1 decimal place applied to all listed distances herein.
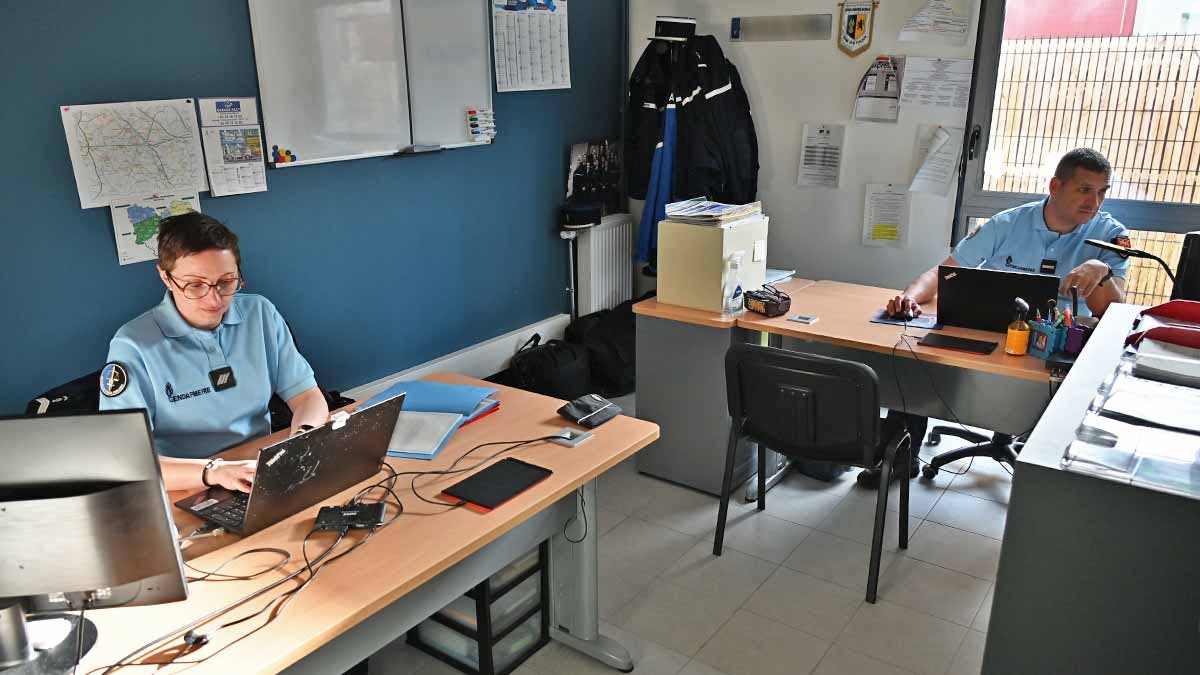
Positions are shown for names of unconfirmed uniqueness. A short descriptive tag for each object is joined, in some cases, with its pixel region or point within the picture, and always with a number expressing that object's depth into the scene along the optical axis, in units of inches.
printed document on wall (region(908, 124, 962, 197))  166.1
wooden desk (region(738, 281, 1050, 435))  111.3
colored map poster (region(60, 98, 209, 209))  111.3
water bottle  129.1
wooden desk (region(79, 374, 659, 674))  56.5
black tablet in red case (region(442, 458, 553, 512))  73.9
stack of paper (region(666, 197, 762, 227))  127.5
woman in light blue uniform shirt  78.8
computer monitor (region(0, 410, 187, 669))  51.5
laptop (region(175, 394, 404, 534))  66.9
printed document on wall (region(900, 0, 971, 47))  159.8
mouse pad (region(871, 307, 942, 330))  122.8
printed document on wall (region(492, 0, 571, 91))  170.9
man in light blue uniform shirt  118.5
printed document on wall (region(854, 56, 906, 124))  168.4
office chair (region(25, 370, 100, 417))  90.5
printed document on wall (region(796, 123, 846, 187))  179.3
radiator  197.8
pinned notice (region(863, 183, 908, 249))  174.6
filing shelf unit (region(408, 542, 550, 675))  92.0
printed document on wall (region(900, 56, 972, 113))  162.1
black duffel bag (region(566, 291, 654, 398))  183.2
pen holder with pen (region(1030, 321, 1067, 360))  106.3
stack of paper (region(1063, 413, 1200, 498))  49.9
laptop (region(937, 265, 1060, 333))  111.7
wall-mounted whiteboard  132.2
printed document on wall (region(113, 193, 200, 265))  116.6
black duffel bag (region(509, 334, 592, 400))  171.6
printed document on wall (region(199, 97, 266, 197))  124.2
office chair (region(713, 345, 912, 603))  104.5
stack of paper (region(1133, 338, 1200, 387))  62.2
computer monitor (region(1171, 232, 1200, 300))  89.3
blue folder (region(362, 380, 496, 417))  93.1
